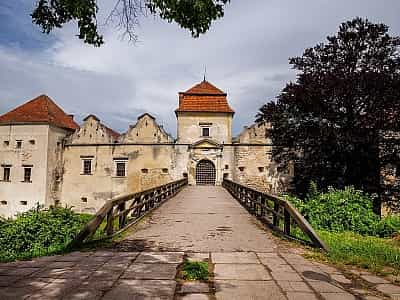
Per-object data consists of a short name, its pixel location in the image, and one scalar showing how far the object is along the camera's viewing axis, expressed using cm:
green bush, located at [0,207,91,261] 802
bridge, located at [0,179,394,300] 350
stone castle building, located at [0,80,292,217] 2917
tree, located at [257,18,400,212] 1612
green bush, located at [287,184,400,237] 938
